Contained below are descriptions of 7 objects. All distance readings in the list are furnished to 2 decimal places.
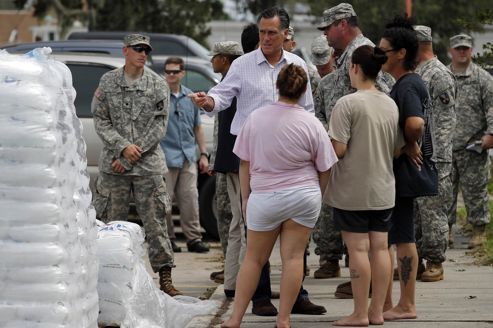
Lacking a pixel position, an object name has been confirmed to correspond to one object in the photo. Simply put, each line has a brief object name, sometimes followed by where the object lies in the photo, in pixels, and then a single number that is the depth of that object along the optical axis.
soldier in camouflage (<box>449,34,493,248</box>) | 22.05
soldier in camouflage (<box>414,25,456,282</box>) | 17.78
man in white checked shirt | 14.96
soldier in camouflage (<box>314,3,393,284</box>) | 16.63
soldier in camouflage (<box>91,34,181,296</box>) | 16.81
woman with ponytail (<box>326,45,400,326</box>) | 14.33
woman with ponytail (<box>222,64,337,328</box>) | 13.57
